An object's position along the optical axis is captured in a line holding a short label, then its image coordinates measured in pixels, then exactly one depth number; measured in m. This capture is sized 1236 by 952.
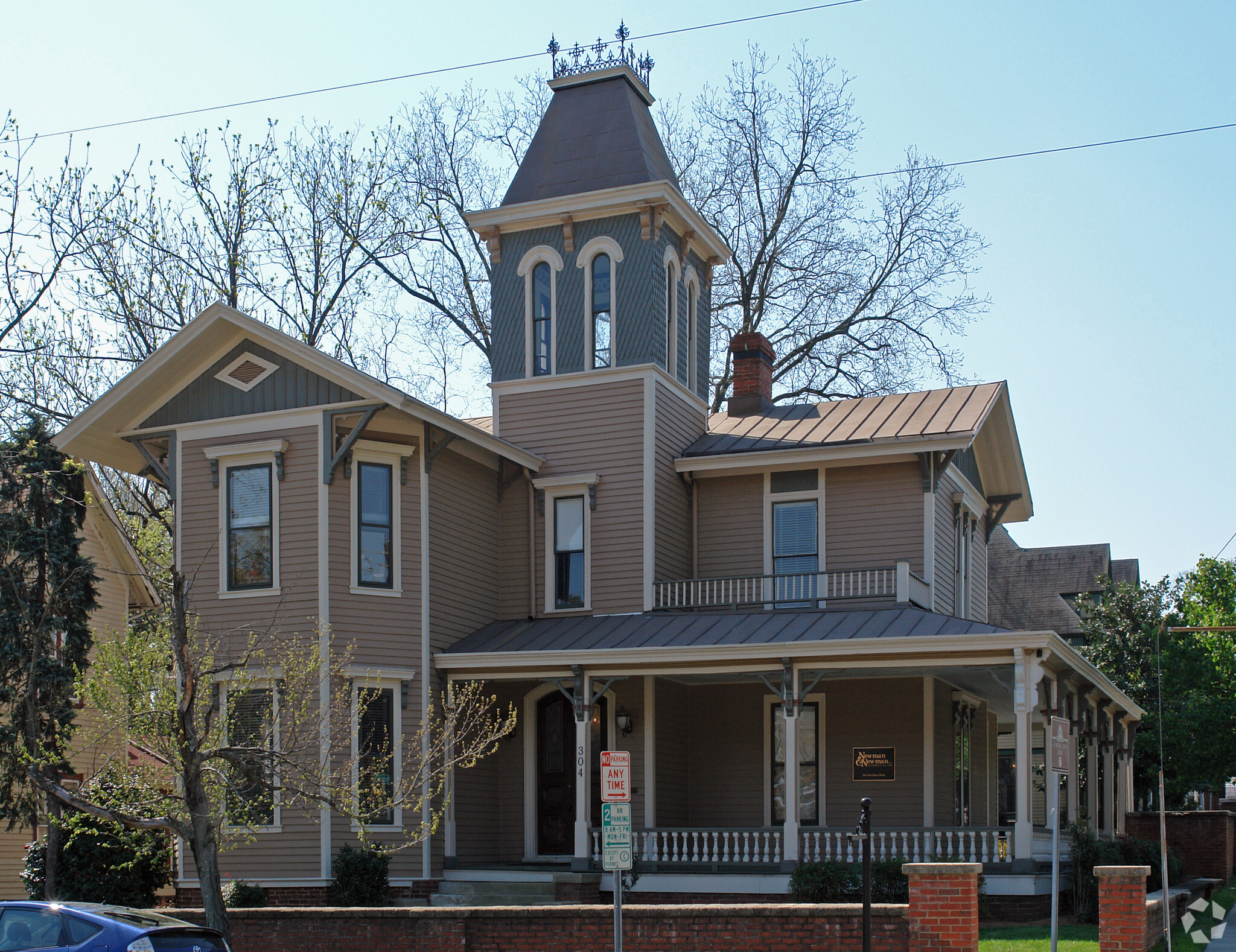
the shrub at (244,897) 18.99
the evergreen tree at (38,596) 20.25
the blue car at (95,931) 11.55
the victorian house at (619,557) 19.86
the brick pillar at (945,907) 13.12
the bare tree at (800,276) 37.03
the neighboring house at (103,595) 24.72
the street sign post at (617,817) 11.96
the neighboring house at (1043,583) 48.16
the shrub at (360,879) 18.95
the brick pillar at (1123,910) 14.42
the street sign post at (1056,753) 12.43
